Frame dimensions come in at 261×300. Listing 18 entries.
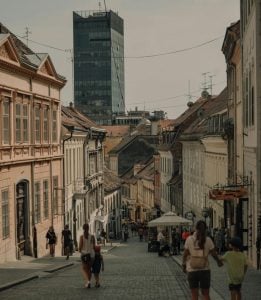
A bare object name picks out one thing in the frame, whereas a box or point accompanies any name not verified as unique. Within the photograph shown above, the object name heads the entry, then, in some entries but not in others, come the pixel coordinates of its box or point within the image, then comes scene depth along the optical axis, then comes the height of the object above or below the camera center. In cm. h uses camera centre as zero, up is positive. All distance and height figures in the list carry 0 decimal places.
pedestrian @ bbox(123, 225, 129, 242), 6671 -866
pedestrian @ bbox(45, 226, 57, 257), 3130 -416
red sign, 2572 -196
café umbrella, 3769 -421
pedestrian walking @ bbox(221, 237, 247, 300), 1166 -200
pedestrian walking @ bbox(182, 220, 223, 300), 1137 -189
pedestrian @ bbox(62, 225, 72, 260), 3068 -415
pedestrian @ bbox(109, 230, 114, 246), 7115 -923
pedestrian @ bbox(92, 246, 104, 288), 1720 -293
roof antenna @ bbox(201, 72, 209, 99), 7646 +425
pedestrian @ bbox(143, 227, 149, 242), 6981 -892
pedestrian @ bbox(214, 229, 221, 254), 3201 -443
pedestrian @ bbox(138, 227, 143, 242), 6631 -836
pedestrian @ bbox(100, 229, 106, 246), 4949 -683
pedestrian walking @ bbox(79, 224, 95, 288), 1692 -256
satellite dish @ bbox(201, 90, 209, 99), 7715 +422
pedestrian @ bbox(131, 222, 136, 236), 8109 -991
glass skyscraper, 18512 +1742
